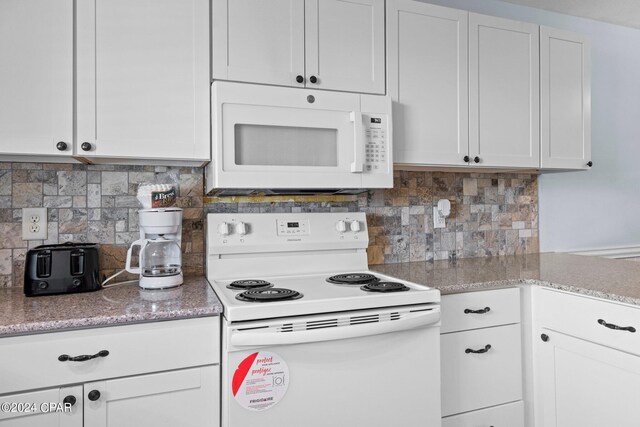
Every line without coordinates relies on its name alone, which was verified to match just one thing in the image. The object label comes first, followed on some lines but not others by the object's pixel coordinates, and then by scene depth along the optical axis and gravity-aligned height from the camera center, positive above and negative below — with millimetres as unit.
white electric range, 1373 -457
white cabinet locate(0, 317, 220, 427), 1244 -480
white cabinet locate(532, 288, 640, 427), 1530 -553
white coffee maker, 1715 -138
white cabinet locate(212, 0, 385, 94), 1745 +721
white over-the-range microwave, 1686 +311
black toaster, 1577 -195
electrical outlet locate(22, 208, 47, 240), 1771 -26
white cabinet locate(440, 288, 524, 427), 1762 -592
